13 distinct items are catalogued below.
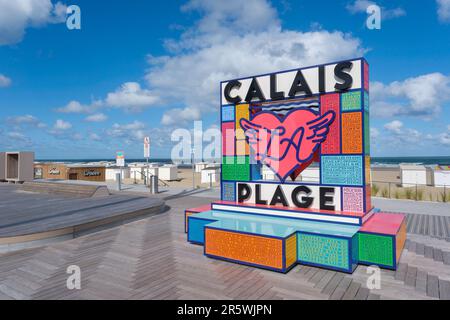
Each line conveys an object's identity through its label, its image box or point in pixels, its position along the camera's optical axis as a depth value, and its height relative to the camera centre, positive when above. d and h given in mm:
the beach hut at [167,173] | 26219 -773
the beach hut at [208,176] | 24000 -895
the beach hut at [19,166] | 19359 -40
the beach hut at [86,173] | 24234 -690
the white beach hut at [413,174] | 18797 -713
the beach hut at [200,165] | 37562 -40
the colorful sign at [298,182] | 5496 -458
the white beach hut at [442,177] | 17844 -861
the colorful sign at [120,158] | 23016 +597
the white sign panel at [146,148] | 17462 +1070
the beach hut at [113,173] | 28703 -829
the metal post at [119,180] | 17616 -950
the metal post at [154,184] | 16406 -1145
